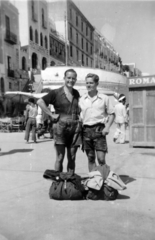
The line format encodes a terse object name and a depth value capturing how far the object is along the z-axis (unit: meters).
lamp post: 39.99
